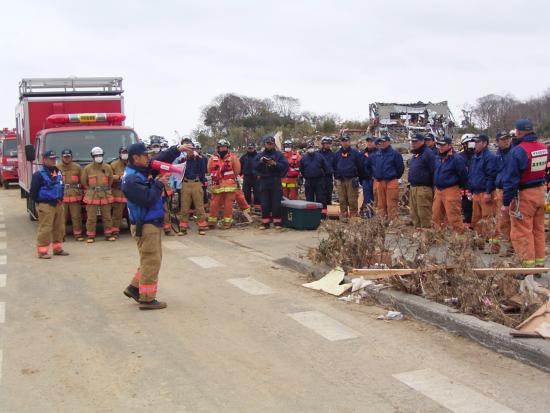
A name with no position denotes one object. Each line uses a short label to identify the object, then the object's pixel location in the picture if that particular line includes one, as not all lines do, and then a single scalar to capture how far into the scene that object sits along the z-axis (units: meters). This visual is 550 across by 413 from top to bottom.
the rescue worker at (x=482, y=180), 9.80
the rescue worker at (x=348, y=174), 13.50
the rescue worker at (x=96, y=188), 12.14
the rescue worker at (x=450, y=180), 9.98
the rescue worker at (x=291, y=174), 15.42
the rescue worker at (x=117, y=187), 12.39
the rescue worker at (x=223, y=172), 13.23
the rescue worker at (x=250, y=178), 15.31
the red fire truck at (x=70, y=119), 13.12
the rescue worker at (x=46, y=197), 10.45
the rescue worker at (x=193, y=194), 12.97
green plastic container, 12.81
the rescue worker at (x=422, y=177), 10.86
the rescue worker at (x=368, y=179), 13.68
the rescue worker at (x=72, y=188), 12.15
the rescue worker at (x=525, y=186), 7.62
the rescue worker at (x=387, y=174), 12.06
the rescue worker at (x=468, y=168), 11.13
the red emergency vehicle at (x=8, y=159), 28.05
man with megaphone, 6.82
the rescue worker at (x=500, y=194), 9.01
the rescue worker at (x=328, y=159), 14.12
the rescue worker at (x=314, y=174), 14.06
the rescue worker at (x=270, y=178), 12.99
